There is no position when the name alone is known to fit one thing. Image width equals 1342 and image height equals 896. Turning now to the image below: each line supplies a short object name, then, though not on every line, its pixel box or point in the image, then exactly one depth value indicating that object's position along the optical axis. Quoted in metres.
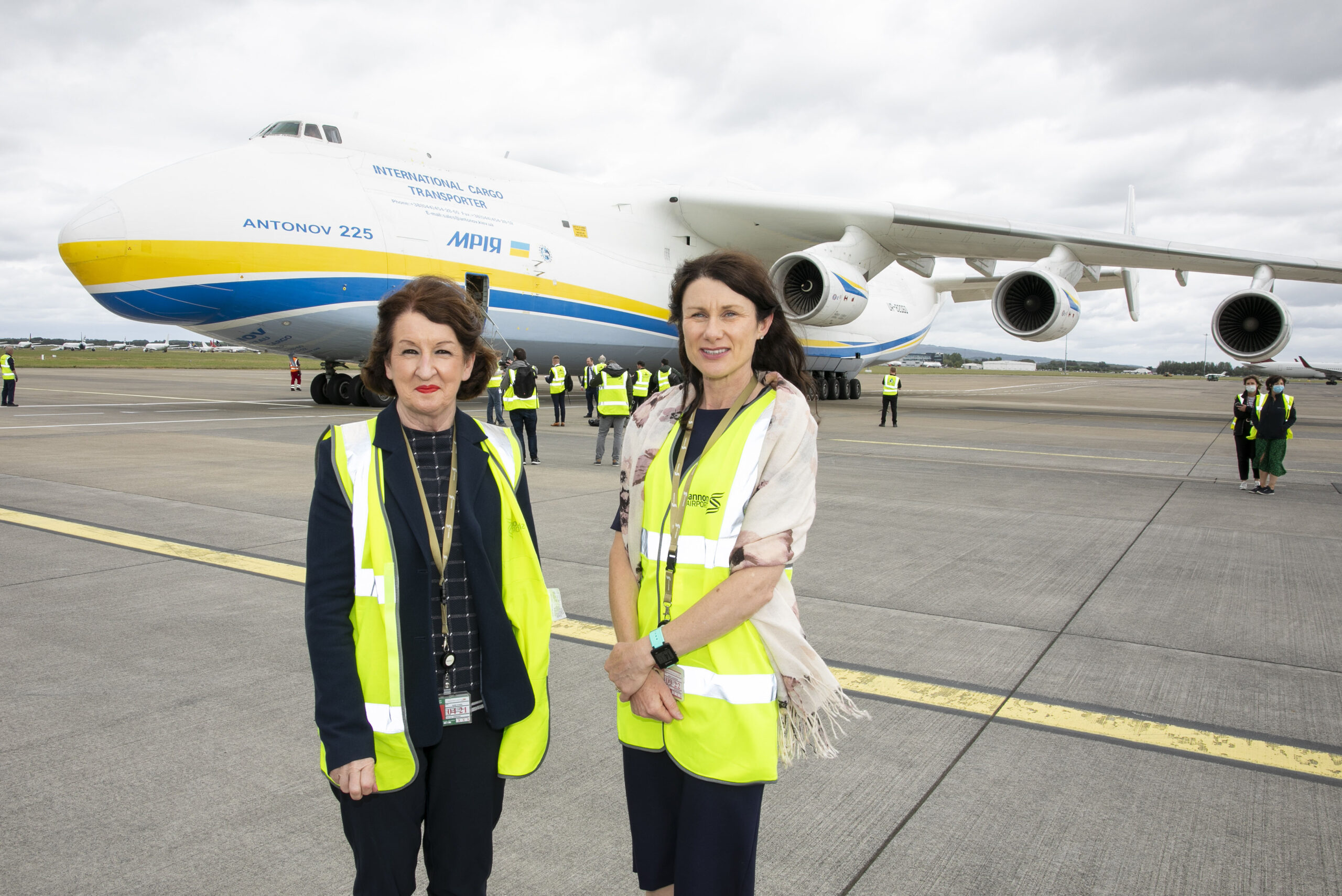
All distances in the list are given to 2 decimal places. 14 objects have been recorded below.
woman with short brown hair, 1.69
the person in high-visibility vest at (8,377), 17.86
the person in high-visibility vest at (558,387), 15.76
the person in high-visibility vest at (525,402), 11.02
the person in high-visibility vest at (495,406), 14.45
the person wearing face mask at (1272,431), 9.19
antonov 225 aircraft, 12.88
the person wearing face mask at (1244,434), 9.59
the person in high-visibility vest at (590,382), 17.59
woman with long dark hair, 1.72
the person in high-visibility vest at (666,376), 16.12
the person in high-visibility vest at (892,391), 16.77
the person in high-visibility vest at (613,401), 10.65
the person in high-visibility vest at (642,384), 15.71
